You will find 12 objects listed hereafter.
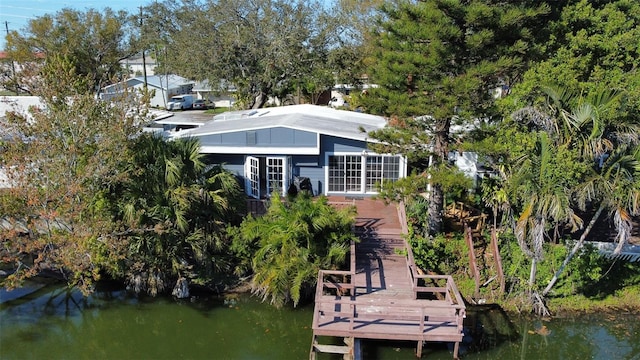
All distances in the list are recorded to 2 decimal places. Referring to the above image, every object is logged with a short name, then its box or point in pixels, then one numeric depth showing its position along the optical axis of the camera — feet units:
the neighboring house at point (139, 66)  238.27
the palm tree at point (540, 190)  36.86
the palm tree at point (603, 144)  37.19
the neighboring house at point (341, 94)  110.07
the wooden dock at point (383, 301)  34.24
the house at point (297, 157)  53.36
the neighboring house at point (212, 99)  156.53
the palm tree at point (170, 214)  41.39
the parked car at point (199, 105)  152.57
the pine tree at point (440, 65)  39.70
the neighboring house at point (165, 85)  154.84
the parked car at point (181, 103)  145.69
